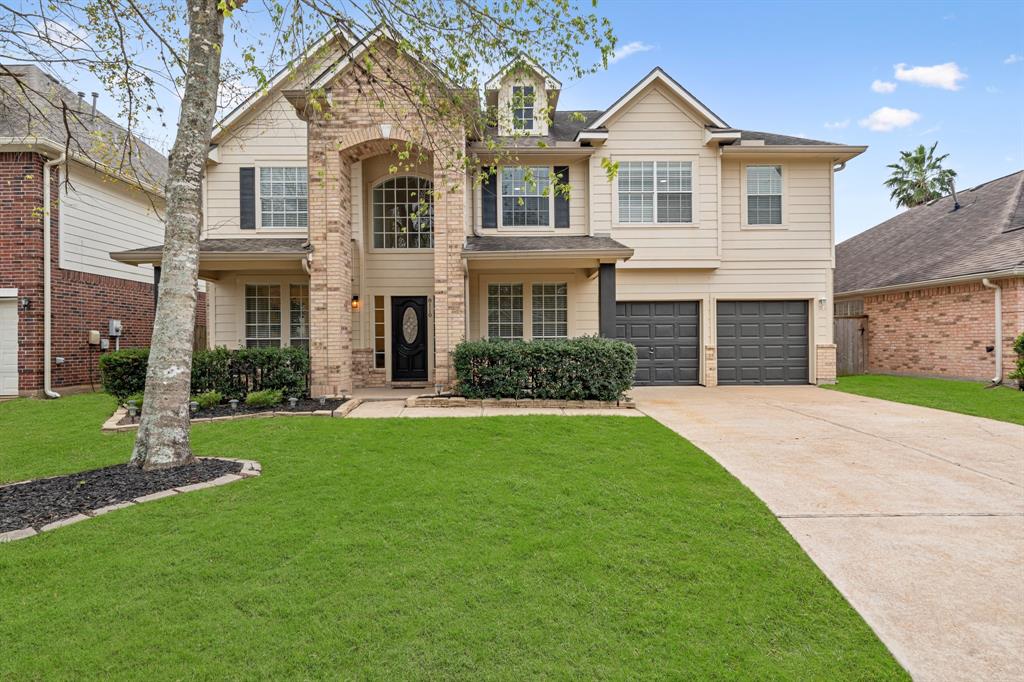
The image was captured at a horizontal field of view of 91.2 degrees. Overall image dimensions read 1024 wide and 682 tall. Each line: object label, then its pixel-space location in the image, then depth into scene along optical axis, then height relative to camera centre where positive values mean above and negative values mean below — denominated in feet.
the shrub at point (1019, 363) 36.50 -1.47
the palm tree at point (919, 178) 92.79 +31.21
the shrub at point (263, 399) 27.73 -3.02
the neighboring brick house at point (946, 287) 39.75 +5.01
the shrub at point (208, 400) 27.73 -3.04
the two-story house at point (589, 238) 38.88 +8.39
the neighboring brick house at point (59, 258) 35.86 +6.67
